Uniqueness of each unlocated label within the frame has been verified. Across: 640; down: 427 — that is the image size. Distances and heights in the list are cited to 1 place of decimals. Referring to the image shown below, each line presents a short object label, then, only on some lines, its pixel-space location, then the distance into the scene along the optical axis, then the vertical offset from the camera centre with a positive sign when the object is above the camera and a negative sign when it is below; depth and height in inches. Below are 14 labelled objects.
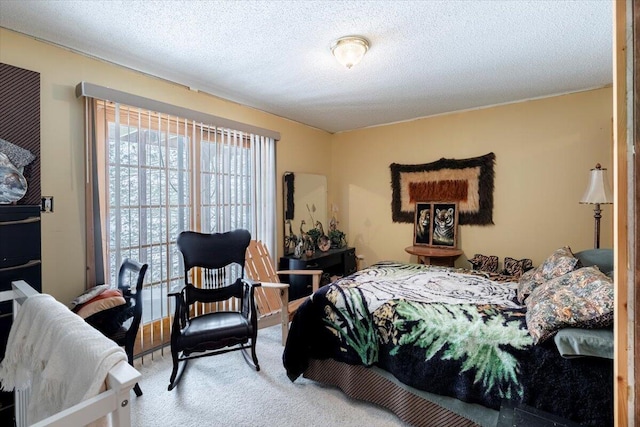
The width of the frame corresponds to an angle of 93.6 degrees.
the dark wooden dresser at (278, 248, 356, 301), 143.9 -27.8
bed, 54.9 -30.0
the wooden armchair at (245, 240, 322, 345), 124.2 -29.1
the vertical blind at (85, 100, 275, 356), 92.4 +8.5
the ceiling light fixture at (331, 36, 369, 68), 82.0 +45.1
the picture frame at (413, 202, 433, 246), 156.1 -7.5
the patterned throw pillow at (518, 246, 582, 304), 80.4 -17.2
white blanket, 29.5 -16.5
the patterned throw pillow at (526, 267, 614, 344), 55.1 -19.1
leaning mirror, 158.4 +3.7
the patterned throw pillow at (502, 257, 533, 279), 126.7 -24.6
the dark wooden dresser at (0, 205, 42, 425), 68.9 -10.3
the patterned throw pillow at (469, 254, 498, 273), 135.6 -24.5
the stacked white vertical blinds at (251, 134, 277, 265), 137.4 +10.1
